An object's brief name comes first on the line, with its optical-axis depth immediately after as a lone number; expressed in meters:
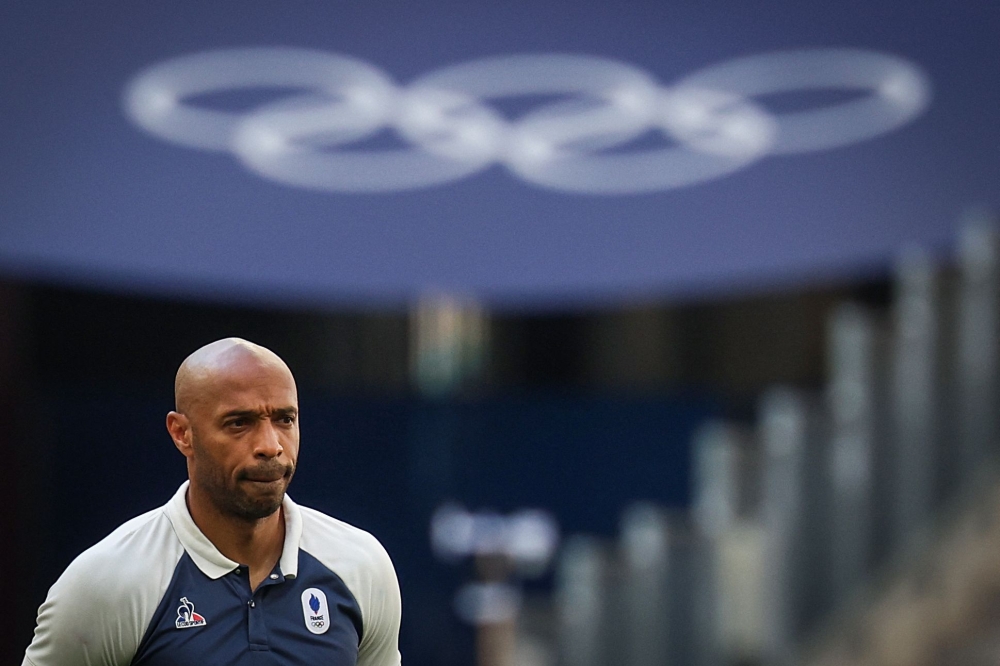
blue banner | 24.59
